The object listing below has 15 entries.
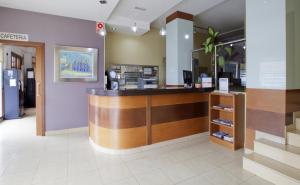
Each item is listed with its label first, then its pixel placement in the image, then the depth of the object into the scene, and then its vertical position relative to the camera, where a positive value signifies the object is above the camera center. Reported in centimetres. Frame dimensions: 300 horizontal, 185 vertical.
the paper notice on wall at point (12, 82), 655 +23
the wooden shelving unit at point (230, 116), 343 -58
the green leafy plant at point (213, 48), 458 +107
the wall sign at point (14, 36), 407 +123
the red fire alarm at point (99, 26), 501 +177
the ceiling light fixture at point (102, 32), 473 +150
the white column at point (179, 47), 530 +128
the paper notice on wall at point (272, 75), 263 +21
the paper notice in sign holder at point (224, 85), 367 +8
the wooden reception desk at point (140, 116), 314 -52
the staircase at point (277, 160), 226 -104
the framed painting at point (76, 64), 461 +66
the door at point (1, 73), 622 +54
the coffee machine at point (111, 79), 529 +30
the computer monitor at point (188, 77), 441 +29
